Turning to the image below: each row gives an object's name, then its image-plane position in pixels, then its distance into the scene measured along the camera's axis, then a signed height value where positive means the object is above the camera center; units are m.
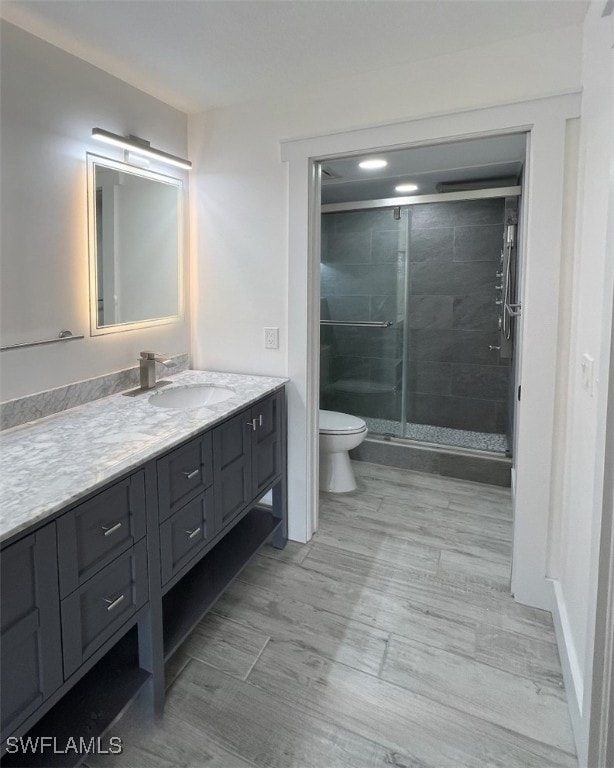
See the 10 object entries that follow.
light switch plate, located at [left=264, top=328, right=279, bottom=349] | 2.43 -0.03
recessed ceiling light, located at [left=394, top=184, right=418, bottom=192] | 3.66 +1.13
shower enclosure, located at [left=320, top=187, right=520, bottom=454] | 3.84 +0.12
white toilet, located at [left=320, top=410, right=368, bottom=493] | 2.98 -0.75
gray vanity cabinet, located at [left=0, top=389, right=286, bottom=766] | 1.05 -0.69
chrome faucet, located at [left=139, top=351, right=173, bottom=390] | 2.19 -0.16
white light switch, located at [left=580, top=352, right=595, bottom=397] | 1.53 -0.12
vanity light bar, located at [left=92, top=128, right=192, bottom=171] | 1.93 +0.80
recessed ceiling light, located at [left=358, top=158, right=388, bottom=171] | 2.92 +1.05
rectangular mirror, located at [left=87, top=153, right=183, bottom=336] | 1.99 +0.39
